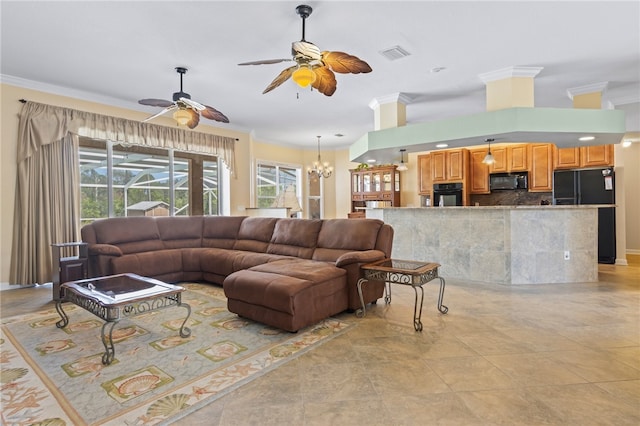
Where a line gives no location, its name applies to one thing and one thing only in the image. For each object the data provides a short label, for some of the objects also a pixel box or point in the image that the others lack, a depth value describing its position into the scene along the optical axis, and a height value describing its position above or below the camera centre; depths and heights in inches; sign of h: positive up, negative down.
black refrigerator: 223.0 +8.6
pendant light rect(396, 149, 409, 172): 206.2 +36.9
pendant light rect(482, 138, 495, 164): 207.3 +31.5
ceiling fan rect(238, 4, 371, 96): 102.6 +48.6
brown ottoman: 108.2 -28.2
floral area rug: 70.6 -40.6
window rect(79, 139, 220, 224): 203.9 +22.4
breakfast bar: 176.7 -19.2
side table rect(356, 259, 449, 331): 112.5 -22.6
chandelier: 311.8 +41.3
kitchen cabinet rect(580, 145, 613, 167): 226.8 +36.1
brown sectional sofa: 113.7 -21.3
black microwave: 264.7 +23.0
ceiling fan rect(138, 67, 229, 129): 150.2 +48.8
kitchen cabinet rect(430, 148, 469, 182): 278.8 +39.0
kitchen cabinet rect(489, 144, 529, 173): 263.1 +41.2
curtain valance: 174.9 +51.8
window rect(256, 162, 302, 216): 329.1 +32.7
